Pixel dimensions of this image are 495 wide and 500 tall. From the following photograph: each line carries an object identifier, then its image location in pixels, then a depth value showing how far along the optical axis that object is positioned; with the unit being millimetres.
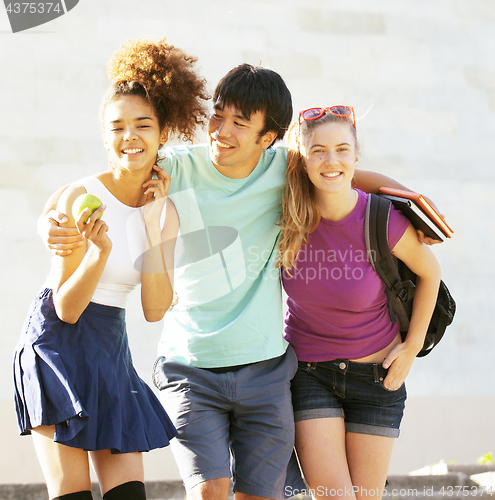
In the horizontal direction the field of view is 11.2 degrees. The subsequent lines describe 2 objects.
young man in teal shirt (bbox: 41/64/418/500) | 7392
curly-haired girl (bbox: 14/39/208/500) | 7139
